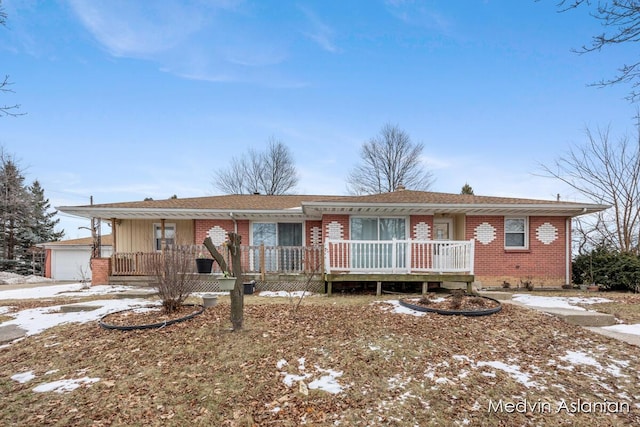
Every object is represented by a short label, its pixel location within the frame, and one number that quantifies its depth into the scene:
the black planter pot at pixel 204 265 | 9.95
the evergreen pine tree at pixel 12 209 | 21.94
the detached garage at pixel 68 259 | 18.05
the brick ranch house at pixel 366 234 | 9.04
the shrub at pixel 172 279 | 5.78
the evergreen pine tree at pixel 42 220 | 25.04
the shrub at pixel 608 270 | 9.97
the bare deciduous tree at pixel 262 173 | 27.47
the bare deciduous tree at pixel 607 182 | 13.51
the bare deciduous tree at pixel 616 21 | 3.77
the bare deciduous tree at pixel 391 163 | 25.19
